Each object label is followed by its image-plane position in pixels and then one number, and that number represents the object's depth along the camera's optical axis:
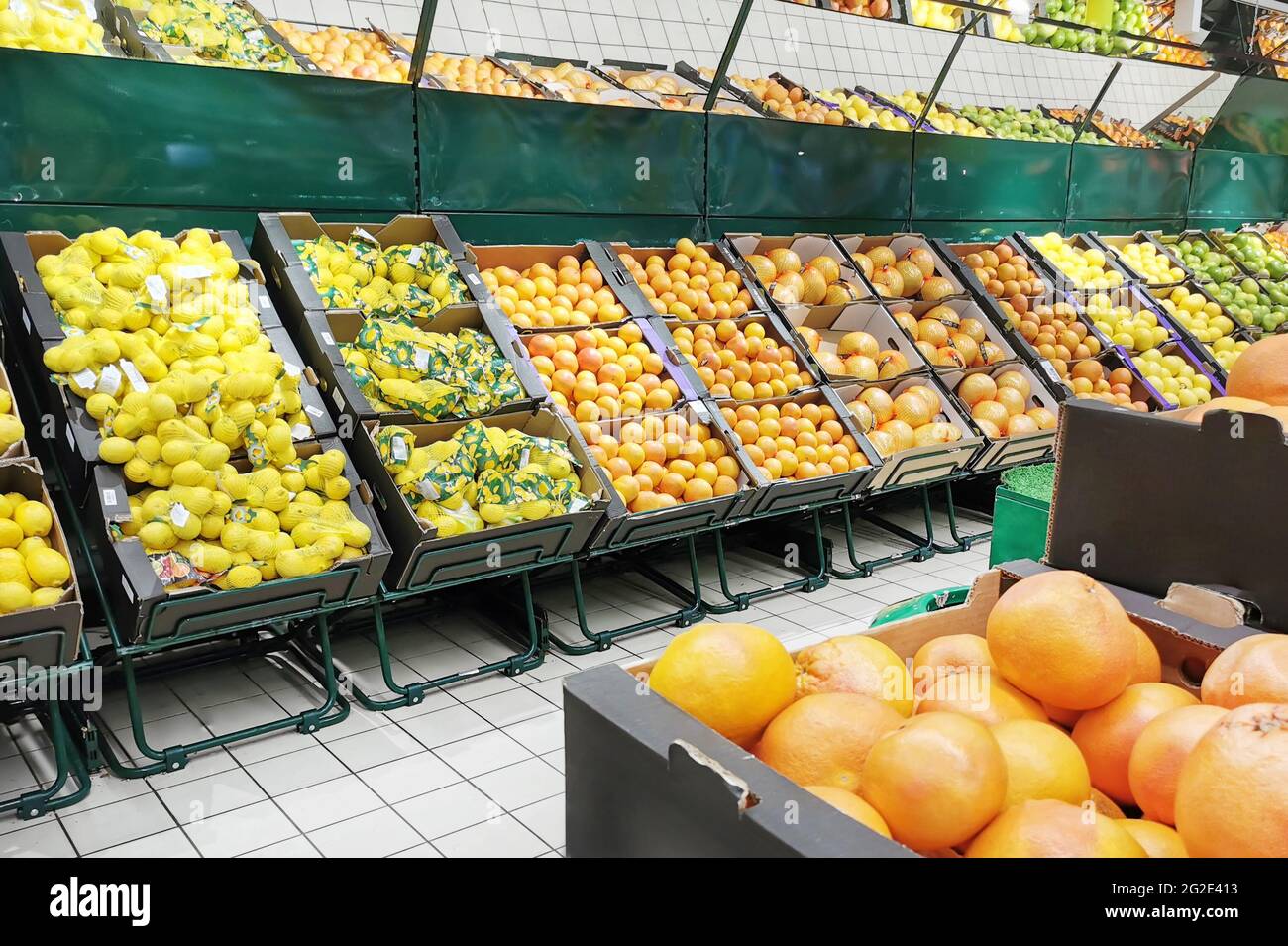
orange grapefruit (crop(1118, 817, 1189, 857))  1.12
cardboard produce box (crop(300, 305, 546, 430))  4.01
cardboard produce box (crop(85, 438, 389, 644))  3.25
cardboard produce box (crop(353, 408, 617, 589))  3.81
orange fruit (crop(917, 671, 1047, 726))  1.41
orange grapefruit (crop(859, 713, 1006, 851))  1.08
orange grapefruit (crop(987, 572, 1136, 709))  1.37
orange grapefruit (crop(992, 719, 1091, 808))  1.23
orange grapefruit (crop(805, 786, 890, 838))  1.08
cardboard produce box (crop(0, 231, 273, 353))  3.63
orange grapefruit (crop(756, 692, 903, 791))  1.23
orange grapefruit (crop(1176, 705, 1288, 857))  1.00
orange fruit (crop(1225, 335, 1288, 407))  2.01
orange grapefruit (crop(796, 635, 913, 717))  1.41
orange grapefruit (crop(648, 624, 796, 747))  1.27
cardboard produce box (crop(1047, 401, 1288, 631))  1.58
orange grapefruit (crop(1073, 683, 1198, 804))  1.38
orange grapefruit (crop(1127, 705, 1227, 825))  1.25
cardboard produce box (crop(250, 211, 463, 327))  4.24
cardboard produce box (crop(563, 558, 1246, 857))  0.93
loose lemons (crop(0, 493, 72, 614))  3.01
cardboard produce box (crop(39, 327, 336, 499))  3.43
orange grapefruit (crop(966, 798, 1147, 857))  1.02
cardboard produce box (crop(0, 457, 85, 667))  2.93
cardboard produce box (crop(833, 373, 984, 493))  5.38
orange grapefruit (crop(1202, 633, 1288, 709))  1.28
